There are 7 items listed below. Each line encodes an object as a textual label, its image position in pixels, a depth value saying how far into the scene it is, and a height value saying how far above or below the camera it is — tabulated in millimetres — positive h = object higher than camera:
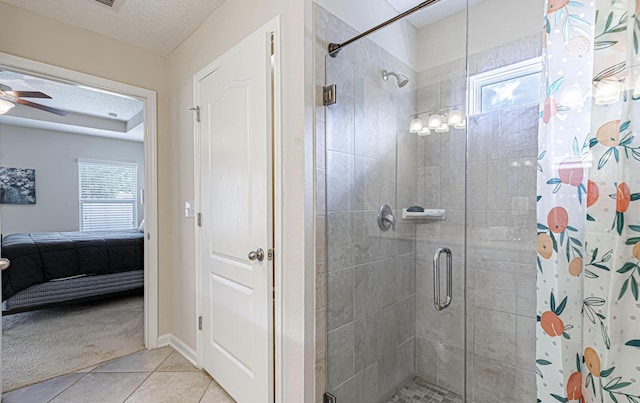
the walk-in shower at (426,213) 1601 -94
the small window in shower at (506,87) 1620 +623
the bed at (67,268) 3059 -817
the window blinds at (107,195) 5867 +29
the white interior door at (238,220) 1612 -143
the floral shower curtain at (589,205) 769 -24
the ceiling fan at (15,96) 2634 +934
